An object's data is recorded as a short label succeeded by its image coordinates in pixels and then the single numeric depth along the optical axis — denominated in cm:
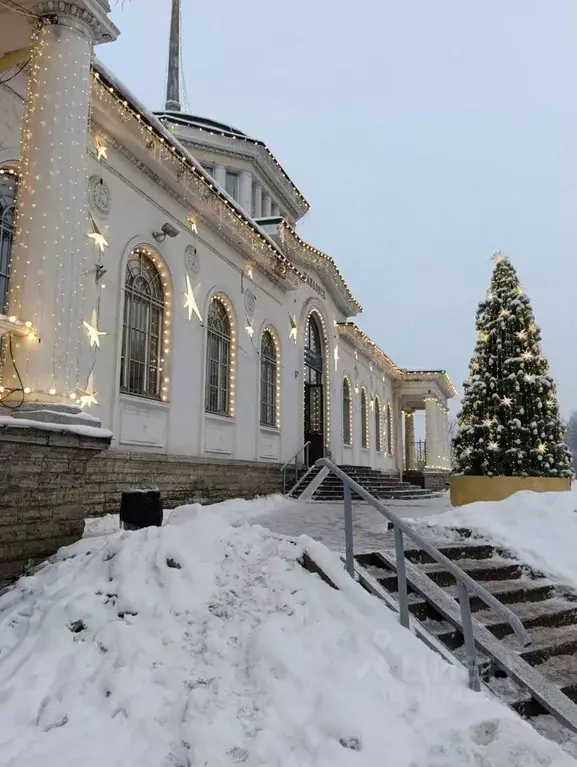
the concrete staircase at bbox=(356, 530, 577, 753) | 440
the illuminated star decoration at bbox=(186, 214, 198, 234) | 1177
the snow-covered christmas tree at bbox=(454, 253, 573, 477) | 1170
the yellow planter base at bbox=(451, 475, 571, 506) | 1144
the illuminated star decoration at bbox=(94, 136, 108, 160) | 912
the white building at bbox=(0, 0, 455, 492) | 588
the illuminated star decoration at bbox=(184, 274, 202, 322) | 1141
